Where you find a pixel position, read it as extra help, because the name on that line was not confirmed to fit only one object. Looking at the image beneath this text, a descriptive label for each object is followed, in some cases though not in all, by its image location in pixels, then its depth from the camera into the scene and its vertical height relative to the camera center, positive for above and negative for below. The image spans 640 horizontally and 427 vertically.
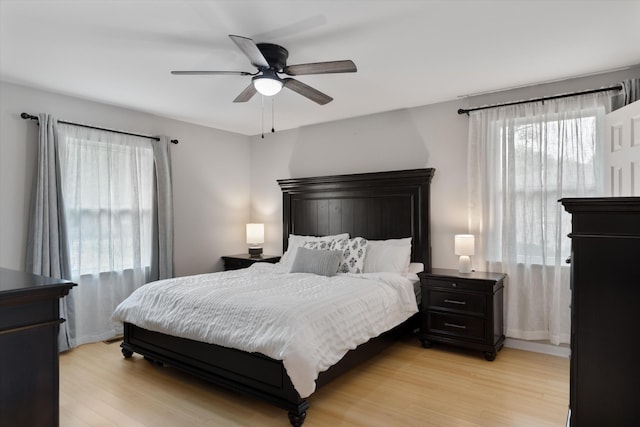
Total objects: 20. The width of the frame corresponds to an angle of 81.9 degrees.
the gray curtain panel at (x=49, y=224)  3.51 -0.11
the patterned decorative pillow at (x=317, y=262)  3.83 -0.55
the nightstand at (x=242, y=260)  5.03 -0.68
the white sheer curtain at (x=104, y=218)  3.85 -0.06
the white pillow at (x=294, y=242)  4.45 -0.41
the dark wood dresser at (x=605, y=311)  1.42 -0.41
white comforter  2.37 -0.77
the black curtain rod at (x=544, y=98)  3.18 +1.04
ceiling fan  2.46 +0.98
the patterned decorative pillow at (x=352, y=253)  4.00 -0.48
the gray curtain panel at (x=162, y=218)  4.48 -0.08
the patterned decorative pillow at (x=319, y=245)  4.25 -0.41
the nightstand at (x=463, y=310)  3.39 -0.97
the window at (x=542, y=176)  3.33 +0.31
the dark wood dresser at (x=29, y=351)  1.22 -0.48
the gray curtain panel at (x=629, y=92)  3.06 +0.96
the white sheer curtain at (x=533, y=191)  3.34 +0.17
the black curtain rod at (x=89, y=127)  3.51 +0.92
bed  2.50 -0.29
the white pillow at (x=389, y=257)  3.97 -0.52
